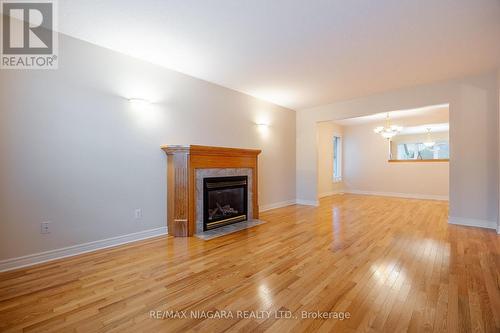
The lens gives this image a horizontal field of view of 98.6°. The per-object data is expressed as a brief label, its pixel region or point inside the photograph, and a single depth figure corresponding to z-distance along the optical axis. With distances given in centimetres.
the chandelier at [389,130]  607
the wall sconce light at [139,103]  304
